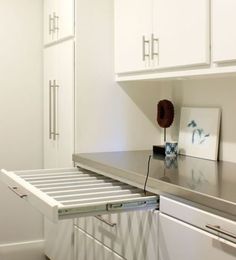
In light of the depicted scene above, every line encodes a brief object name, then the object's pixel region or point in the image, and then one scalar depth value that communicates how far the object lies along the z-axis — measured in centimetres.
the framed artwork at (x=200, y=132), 234
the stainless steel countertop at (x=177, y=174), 150
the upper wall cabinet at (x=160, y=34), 193
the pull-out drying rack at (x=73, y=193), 154
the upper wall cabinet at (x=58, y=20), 263
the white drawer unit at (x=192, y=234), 137
